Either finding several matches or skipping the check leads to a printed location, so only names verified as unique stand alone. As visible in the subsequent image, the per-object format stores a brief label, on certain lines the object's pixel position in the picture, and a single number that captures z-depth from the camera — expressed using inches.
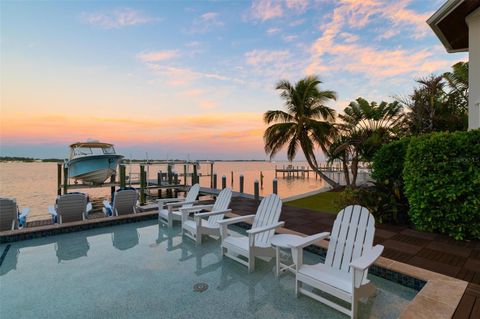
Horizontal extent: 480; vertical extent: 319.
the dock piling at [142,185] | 475.3
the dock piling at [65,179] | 449.1
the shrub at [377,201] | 221.3
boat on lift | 553.3
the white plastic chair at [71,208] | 222.2
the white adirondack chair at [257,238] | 135.0
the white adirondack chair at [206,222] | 179.5
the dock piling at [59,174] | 464.3
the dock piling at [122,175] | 483.2
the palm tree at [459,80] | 383.7
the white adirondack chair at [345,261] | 89.6
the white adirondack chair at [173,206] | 229.6
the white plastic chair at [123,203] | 254.6
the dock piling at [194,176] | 574.9
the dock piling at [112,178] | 629.4
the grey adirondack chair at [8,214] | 194.5
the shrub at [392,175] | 222.8
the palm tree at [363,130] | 428.1
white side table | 127.5
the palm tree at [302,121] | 472.3
